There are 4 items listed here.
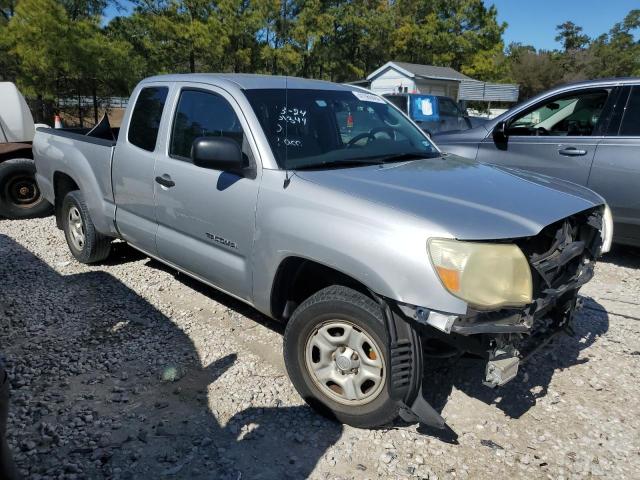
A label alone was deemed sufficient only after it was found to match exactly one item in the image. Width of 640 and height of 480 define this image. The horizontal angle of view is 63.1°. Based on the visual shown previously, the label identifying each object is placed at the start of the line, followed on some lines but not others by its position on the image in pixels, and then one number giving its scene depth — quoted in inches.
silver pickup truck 91.9
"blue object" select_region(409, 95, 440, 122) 550.9
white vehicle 272.4
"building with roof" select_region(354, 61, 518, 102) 1320.1
